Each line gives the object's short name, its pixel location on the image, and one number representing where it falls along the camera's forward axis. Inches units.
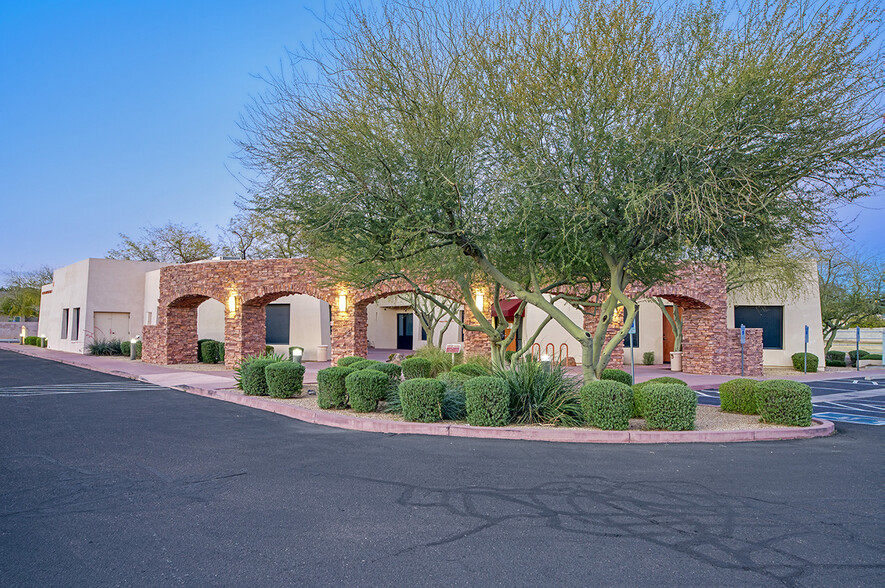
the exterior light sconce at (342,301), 868.6
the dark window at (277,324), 1147.3
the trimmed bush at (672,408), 373.4
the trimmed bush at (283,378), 538.3
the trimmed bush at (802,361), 956.0
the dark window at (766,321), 1034.1
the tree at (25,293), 2507.4
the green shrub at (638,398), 409.7
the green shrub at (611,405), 374.3
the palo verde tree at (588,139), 331.6
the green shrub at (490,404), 385.7
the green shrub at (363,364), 546.2
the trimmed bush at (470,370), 540.4
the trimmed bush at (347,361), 613.6
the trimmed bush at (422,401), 405.4
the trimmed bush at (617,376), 496.4
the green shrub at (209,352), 1055.6
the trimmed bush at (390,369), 544.9
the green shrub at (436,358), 673.6
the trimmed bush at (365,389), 444.8
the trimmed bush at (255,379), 566.6
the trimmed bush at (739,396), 448.5
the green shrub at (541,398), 397.1
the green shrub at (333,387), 467.5
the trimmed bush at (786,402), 394.6
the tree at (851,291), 1106.7
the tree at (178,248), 1888.5
